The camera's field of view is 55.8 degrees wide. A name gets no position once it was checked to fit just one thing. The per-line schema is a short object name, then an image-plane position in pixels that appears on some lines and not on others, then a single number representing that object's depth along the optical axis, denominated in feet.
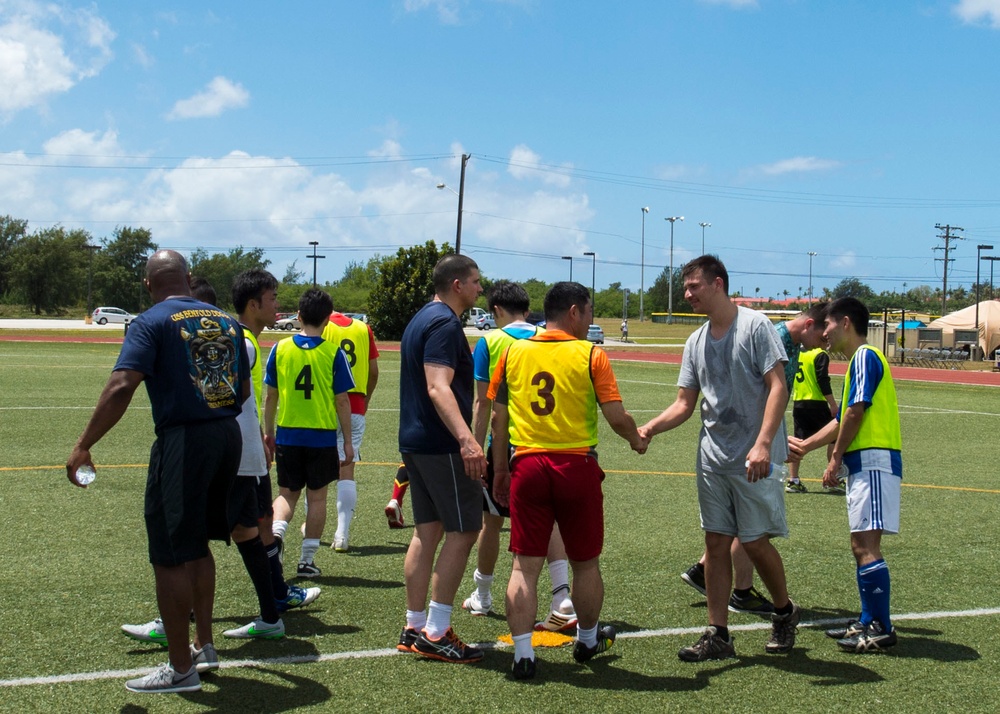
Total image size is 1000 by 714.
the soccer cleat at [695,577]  20.59
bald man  14.70
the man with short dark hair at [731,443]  16.74
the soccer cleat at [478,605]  19.69
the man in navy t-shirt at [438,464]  16.72
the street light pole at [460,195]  178.85
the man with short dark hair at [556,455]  15.94
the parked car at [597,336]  207.43
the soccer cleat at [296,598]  19.39
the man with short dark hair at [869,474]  17.52
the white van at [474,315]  265.69
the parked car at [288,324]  235.61
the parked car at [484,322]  247.46
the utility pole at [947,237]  305.53
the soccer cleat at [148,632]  17.16
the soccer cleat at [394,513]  26.04
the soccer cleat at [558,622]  18.51
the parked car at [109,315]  256.32
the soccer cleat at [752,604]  20.11
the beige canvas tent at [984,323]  163.73
